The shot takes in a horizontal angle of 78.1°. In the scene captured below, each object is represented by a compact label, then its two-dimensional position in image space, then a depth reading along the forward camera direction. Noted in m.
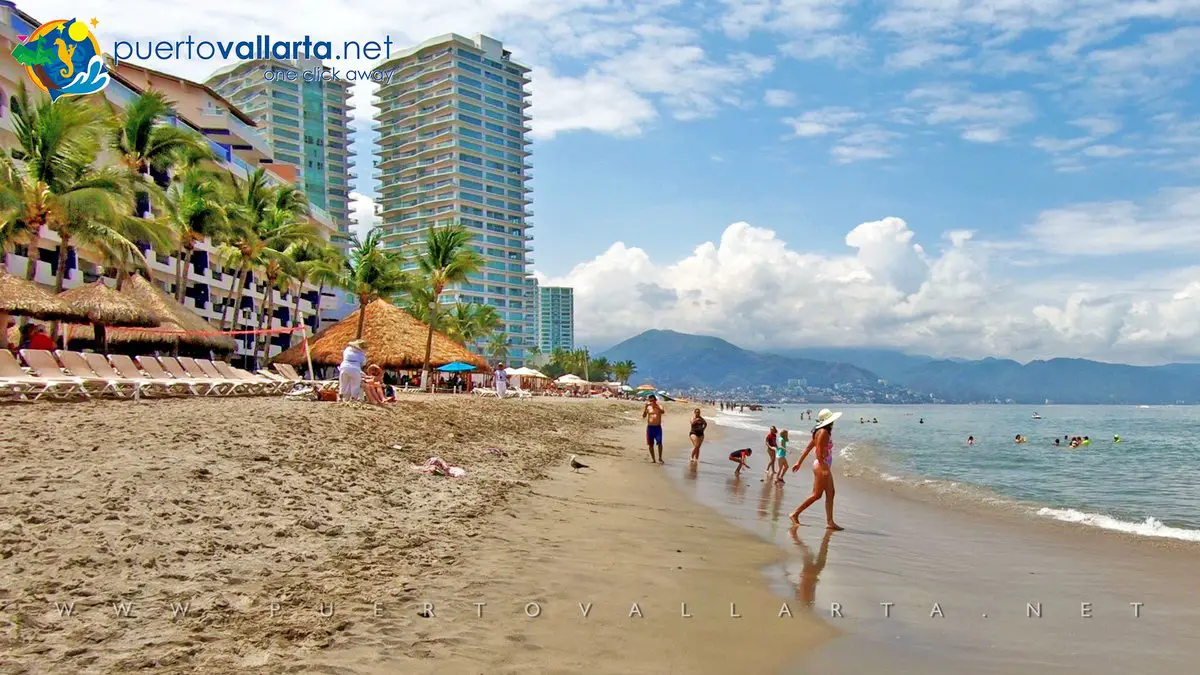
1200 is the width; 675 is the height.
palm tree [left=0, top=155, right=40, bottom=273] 18.61
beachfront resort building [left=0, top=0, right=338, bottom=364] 30.00
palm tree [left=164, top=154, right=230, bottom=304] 29.69
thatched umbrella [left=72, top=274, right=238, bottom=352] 23.61
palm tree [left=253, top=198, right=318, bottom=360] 34.47
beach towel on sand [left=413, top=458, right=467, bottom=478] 9.42
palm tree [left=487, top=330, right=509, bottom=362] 99.38
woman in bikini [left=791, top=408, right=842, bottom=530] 8.80
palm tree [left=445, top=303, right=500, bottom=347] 76.56
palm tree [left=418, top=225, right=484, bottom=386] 35.16
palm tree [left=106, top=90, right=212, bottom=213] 29.33
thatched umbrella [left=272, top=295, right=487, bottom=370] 35.16
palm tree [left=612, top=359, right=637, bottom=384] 138.25
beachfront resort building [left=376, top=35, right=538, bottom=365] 122.69
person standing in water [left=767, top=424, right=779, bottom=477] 15.70
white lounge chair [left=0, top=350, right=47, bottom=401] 12.44
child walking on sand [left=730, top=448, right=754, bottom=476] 15.91
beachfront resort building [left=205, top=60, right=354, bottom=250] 121.38
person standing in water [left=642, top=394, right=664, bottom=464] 16.80
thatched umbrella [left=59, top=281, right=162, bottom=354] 19.08
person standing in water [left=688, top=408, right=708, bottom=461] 17.00
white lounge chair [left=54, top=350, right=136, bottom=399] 14.20
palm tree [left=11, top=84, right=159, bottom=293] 19.59
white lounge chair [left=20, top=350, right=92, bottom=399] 13.38
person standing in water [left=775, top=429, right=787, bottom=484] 15.04
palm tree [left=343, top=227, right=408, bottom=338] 34.44
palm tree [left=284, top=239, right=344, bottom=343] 37.94
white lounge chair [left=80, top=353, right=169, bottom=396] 14.74
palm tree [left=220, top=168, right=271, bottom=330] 31.97
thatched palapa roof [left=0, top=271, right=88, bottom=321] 16.17
